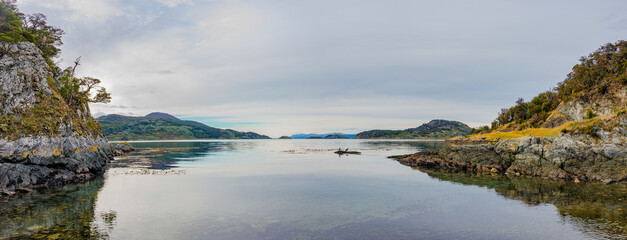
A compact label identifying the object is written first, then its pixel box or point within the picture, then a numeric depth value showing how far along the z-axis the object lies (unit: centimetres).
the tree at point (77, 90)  6547
